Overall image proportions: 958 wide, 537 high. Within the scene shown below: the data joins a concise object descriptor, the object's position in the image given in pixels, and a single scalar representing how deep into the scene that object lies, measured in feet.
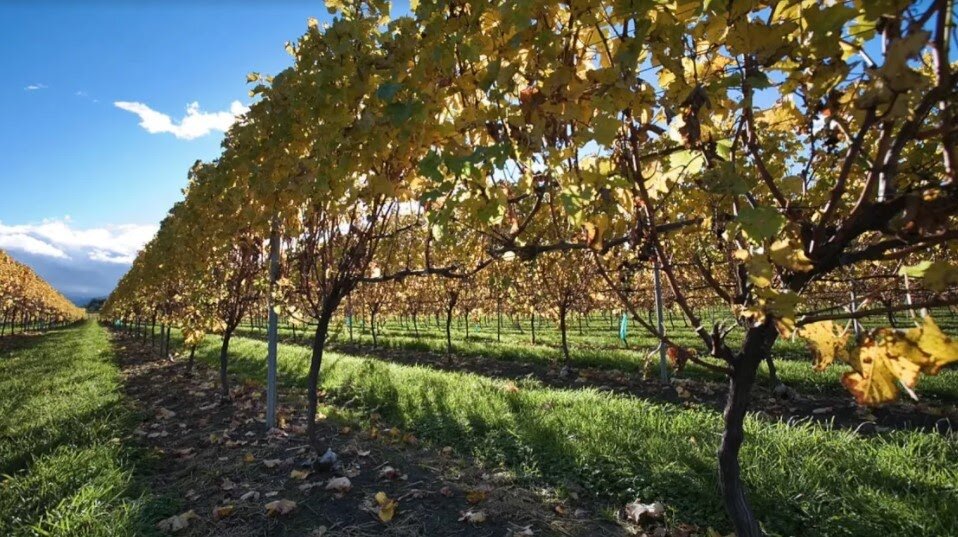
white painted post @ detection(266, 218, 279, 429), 16.96
